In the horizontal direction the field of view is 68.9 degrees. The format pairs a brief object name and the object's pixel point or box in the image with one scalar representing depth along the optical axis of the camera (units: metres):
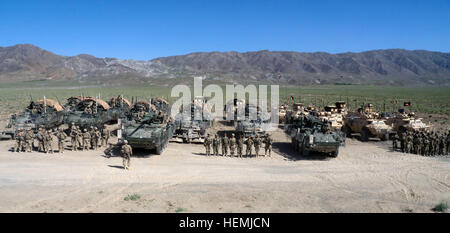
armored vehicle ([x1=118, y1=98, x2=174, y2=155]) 14.42
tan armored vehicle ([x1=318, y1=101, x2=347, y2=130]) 21.09
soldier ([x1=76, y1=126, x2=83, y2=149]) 15.82
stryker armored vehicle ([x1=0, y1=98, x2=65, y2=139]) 18.36
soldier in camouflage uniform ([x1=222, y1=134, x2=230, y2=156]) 15.68
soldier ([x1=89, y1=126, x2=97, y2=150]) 16.00
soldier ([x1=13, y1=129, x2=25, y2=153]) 14.92
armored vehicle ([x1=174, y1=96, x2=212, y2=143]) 18.70
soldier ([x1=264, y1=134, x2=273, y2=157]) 15.67
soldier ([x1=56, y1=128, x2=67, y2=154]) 14.98
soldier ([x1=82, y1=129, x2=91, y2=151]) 15.72
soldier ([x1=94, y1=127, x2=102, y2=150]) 16.11
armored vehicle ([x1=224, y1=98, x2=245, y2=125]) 25.38
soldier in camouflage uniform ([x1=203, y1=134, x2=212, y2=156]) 15.55
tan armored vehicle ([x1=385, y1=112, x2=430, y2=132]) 20.06
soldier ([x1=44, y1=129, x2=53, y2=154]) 14.92
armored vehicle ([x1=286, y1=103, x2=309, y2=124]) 25.61
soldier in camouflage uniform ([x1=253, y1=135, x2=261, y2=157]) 15.64
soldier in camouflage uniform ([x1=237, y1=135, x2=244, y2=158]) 15.46
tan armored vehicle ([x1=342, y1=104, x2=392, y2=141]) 19.97
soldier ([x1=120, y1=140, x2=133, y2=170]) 12.35
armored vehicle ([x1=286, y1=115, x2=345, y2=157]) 14.95
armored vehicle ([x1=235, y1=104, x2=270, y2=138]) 18.22
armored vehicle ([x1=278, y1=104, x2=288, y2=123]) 27.55
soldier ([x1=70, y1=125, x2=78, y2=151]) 15.67
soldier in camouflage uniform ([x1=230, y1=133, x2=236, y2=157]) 15.48
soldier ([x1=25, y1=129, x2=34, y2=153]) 14.97
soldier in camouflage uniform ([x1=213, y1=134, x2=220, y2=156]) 15.60
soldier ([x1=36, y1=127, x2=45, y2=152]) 14.98
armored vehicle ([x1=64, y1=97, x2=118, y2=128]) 19.19
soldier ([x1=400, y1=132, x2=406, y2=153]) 17.16
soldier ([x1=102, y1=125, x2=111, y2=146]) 16.77
